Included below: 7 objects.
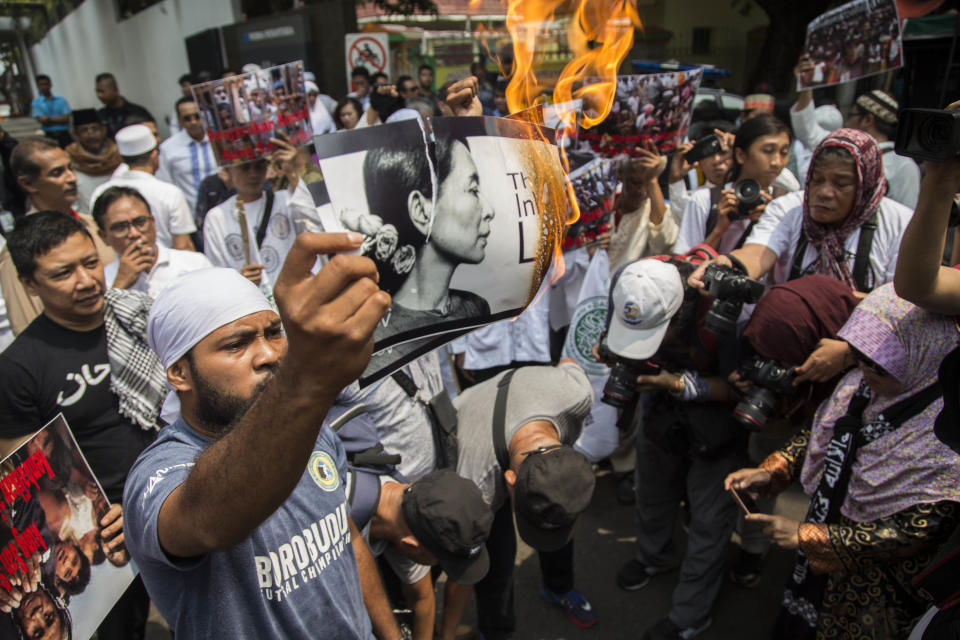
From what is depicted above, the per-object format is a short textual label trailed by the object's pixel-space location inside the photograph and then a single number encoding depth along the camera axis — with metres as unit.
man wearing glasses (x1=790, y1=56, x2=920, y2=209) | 4.74
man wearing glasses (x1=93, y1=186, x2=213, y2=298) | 3.32
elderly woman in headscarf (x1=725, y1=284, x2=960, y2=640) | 1.89
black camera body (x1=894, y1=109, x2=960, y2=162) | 1.44
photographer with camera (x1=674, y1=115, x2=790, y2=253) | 3.35
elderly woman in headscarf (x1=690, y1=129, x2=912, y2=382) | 2.57
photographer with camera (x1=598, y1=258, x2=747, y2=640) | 2.63
